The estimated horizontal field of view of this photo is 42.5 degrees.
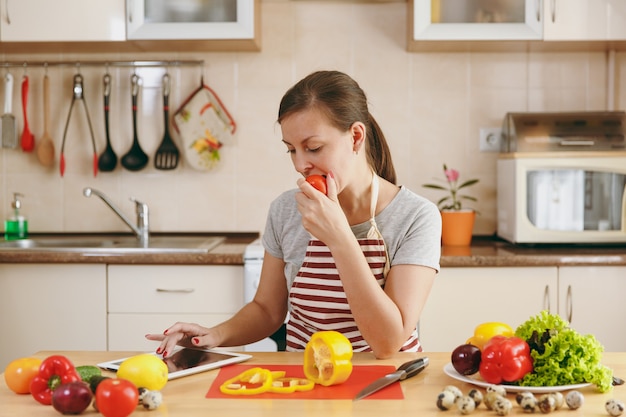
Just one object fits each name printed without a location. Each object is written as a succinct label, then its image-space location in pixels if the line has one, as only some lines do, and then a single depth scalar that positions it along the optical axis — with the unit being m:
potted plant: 3.02
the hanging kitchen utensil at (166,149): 3.23
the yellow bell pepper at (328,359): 1.25
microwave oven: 2.86
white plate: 1.19
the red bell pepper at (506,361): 1.20
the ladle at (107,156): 3.24
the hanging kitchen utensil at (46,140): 3.25
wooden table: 1.13
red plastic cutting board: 1.22
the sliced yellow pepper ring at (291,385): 1.24
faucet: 3.08
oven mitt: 3.23
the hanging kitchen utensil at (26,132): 3.22
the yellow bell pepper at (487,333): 1.35
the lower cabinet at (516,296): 2.67
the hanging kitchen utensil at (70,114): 3.22
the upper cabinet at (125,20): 2.91
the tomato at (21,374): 1.22
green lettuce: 1.20
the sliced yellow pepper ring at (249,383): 1.23
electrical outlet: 3.24
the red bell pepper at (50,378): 1.17
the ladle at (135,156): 3.24
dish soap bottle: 3.18
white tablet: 1.36
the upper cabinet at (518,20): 2.88
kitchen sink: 3.03
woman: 1.49
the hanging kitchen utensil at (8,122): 3.22
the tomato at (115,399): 1.07
